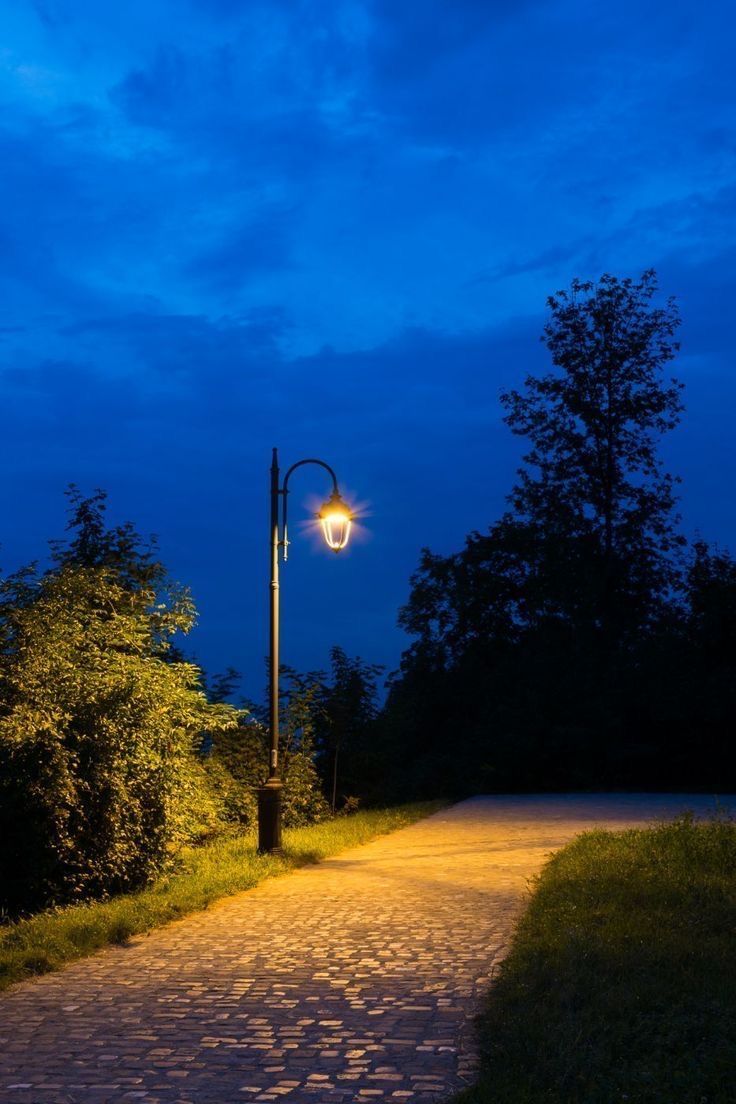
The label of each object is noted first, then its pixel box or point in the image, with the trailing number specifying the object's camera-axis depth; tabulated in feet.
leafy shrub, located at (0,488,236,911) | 33.73
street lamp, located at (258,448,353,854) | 42.88
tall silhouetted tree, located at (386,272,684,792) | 92.99
